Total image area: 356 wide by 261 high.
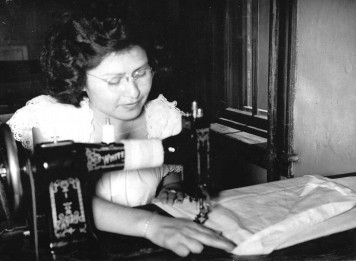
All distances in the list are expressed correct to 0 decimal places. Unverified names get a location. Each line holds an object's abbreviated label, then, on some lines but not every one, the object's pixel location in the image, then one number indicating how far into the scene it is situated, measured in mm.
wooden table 1036
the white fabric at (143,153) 1162
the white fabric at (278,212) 1093
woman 1494
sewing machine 1022
